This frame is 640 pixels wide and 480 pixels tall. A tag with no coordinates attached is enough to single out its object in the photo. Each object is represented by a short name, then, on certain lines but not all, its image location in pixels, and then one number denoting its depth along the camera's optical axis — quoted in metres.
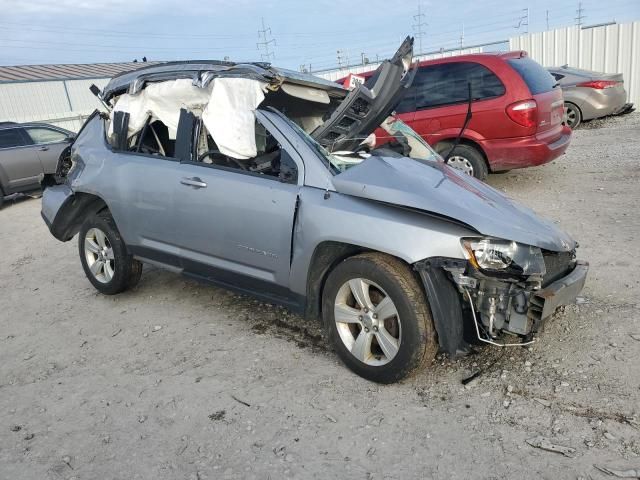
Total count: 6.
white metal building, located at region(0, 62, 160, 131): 22.56
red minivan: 6.61
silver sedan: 11.63
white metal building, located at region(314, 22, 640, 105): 14.29
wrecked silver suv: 2.85
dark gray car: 10.44
